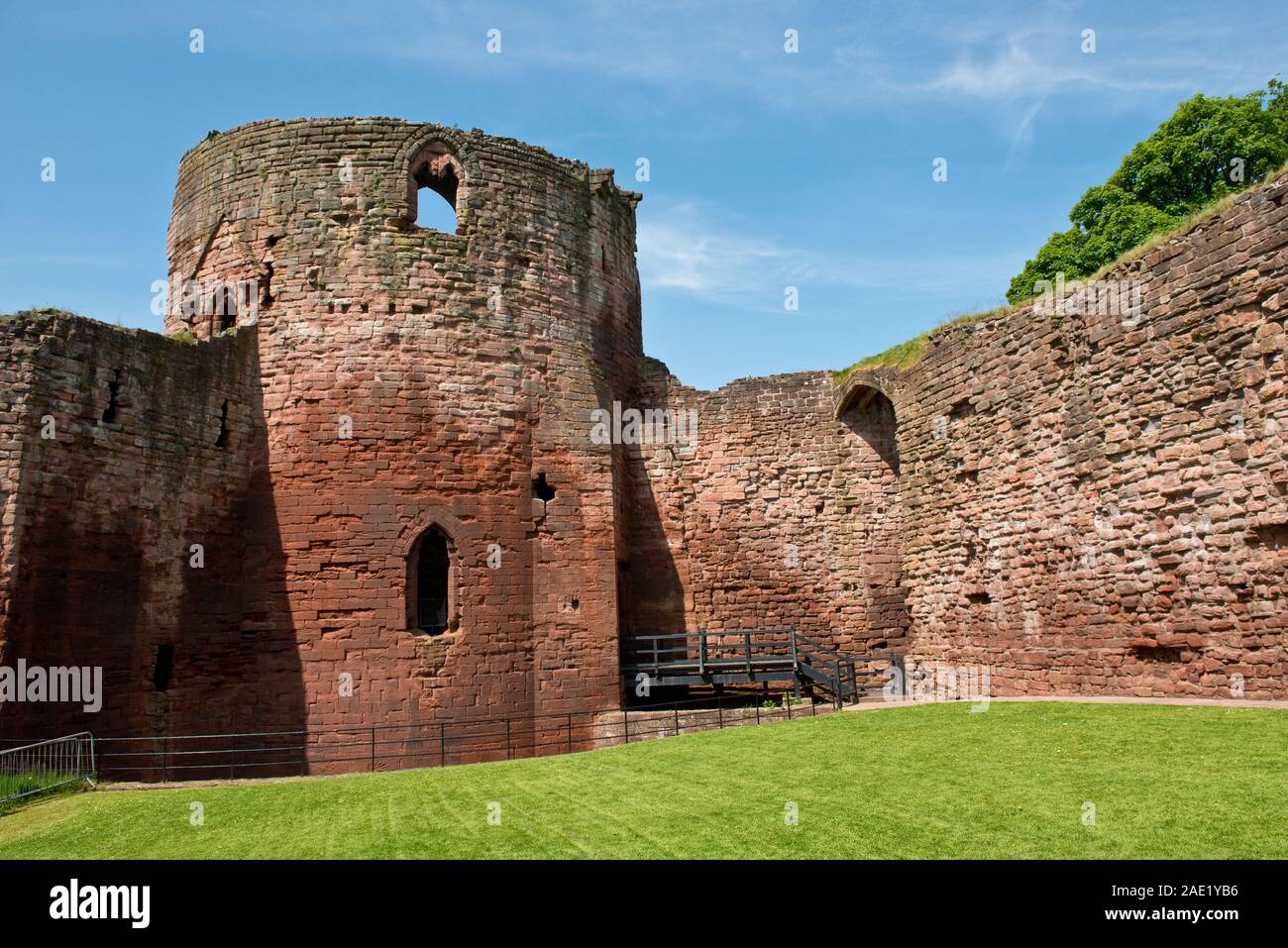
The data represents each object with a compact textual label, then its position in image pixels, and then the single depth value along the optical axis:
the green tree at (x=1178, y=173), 27.88
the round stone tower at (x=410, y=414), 16.91
